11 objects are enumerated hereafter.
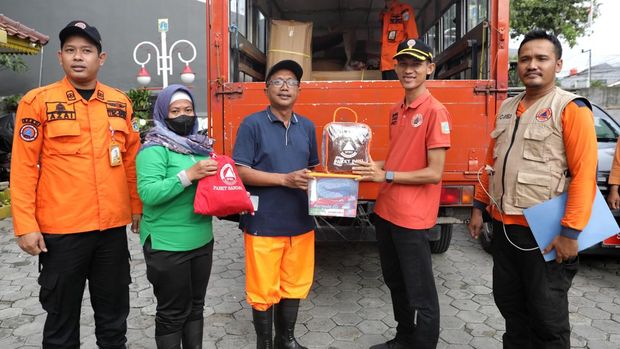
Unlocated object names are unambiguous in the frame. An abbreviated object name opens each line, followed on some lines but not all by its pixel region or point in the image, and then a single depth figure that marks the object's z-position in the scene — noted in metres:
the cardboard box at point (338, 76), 4.18
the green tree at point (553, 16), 13.80
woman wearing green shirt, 2.02
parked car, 3.85
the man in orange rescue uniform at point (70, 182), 2.05
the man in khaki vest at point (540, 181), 1.87
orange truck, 3.06
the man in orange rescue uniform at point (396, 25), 4.66
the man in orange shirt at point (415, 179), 2.21
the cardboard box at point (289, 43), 3.91
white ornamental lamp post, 9.98
